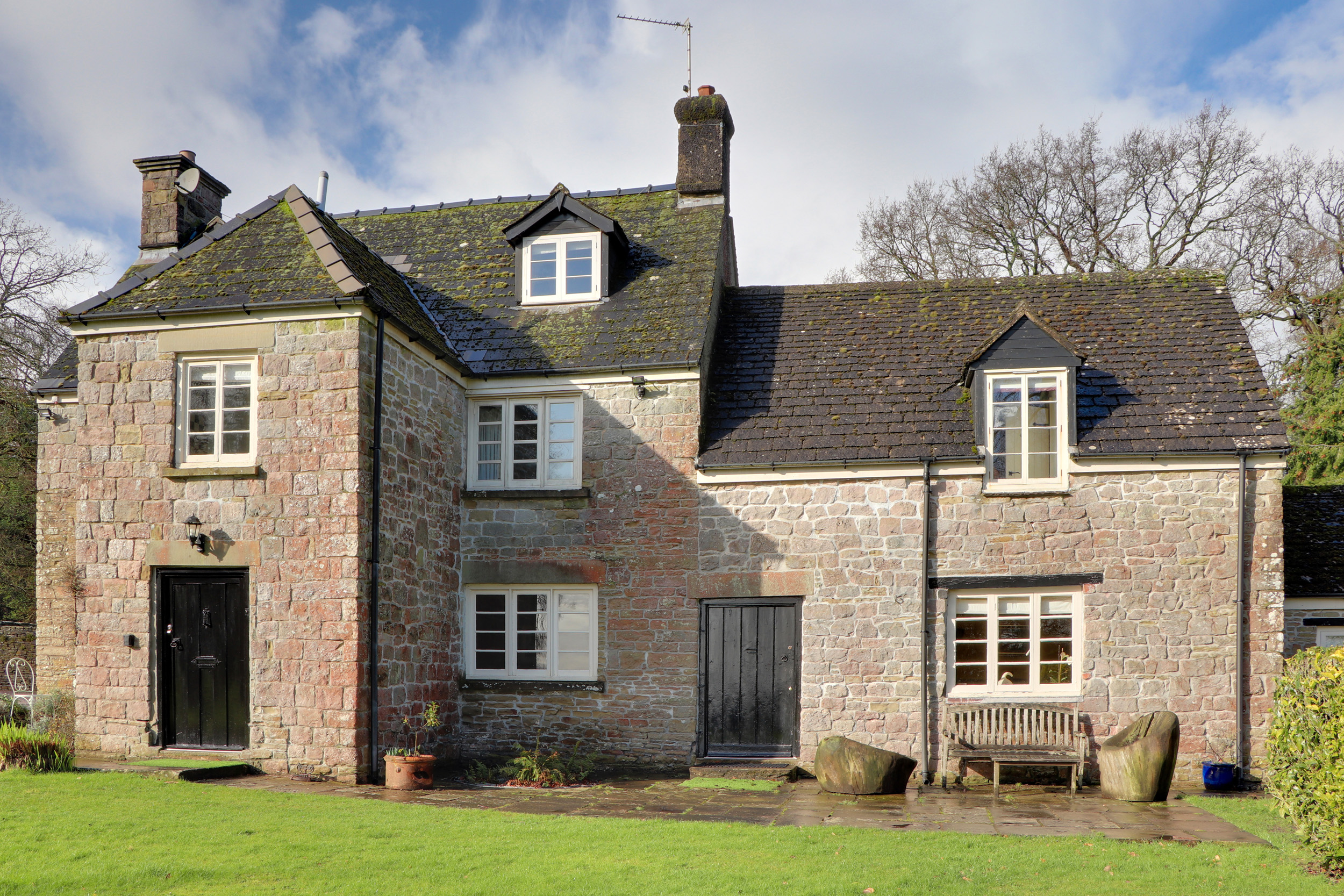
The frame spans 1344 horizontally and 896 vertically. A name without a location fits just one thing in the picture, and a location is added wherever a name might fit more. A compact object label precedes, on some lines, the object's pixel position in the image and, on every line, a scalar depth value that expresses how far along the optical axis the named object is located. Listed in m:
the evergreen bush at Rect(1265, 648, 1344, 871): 7.34
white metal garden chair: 14.41
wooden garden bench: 11.79
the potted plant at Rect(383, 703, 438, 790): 10.74
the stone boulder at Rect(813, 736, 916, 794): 11.23
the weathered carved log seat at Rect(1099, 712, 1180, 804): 10.80
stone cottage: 11.47
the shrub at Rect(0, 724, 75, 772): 10.30
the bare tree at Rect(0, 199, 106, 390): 22.28
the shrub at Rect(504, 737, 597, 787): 11.59
